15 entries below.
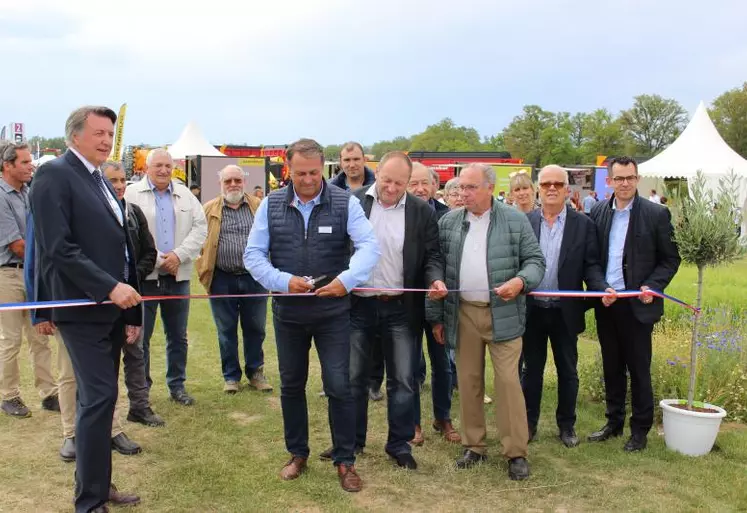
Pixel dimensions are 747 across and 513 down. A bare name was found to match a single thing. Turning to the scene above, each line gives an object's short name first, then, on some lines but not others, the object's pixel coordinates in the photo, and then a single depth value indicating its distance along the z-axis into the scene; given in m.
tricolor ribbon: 3.45
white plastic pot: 4.64
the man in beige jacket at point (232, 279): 6.02
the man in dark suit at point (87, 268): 3.37
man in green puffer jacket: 4.32
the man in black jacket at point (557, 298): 4.84
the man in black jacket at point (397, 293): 4.45
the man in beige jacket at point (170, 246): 5.58
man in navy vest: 3.99
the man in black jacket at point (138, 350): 5.14
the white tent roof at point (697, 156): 21.55
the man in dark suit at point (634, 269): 4.75
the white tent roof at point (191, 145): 29.19
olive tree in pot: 4.63
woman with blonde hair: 5.43
